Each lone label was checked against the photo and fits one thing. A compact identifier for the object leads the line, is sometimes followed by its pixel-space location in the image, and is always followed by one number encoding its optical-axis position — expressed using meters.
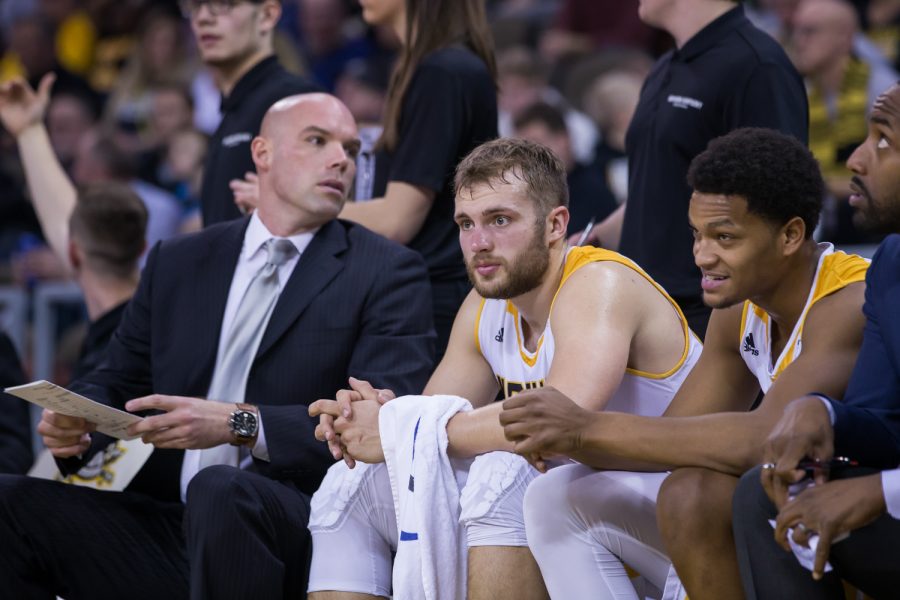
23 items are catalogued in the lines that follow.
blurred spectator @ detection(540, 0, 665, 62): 17.83
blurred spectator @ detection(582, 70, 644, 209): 14.76
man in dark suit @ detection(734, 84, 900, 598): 5.42
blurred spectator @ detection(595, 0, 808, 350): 8.13
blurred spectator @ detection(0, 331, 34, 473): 9.41
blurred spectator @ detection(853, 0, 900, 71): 15.06
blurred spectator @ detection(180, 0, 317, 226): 9.97
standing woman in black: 9.07
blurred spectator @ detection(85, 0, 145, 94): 21.47
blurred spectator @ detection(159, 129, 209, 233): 16.47
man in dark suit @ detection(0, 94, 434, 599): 7.32
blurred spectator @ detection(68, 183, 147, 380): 10.65
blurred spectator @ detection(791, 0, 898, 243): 13.15
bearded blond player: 6.84
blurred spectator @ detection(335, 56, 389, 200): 16.42
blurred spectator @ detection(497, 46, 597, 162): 16.03
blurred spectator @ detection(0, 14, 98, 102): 21.02
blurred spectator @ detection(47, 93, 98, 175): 19.17
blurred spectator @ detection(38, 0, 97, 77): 21.91
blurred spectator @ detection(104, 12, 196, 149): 19.81
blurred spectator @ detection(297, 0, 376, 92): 19.69
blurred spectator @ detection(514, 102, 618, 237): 12.80
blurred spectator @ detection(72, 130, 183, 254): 15.20
